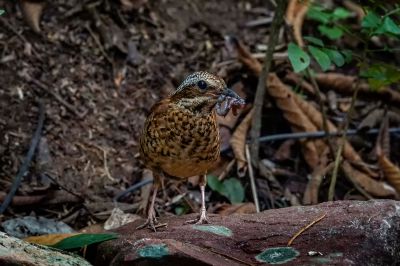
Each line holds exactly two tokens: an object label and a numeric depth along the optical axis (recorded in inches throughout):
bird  329.4
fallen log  259.6
